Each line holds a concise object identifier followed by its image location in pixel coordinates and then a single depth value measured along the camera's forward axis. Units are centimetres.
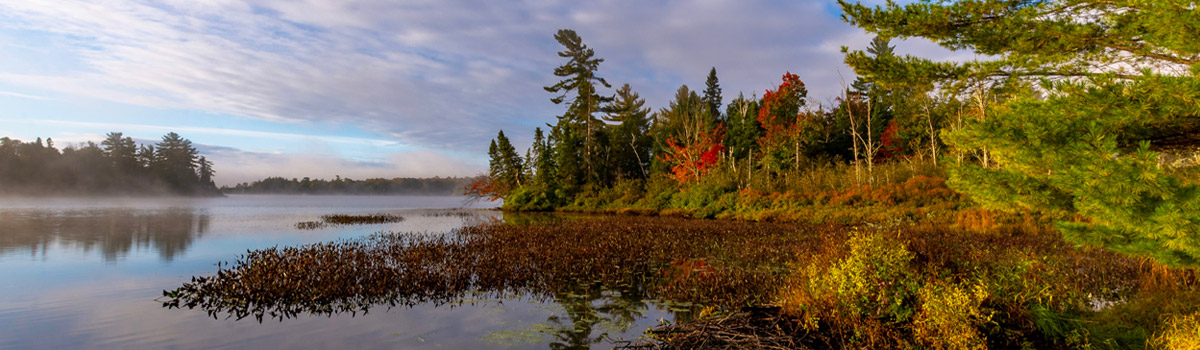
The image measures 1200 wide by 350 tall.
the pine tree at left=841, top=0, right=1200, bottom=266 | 486
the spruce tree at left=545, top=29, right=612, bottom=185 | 3912
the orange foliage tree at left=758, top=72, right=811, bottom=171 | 3006
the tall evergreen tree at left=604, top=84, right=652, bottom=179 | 4278
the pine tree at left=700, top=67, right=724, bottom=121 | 5847
